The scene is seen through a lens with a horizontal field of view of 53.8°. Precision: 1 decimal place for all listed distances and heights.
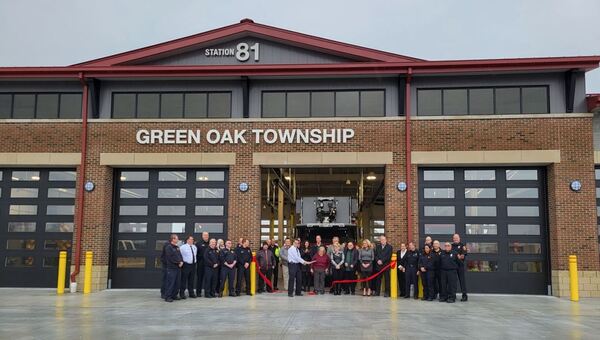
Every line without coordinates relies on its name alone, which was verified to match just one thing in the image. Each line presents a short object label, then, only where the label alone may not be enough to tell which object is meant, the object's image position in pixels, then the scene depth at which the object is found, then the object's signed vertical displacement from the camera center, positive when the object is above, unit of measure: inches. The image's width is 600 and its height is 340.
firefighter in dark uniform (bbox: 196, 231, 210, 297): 662.5 -37.9
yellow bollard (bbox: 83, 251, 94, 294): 692.1 -54.6
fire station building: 705.0 +99.9
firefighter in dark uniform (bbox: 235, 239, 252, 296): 674.2 -40.2
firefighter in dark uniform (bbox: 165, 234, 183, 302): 615.2 -41.0
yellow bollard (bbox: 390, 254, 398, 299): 664.4 -54.6
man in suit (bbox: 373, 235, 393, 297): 673.6 -32.9
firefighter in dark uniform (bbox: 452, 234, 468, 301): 631.8 -29.2
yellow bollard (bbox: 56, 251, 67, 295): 683.4 -53.8
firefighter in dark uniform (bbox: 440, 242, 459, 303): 623.8 -42.9
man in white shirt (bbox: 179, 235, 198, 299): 640.4 -41.3
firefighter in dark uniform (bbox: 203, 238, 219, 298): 653.9 -45.1
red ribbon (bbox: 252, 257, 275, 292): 704.2 -57.4
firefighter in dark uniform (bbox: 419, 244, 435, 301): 635.5 -41.4
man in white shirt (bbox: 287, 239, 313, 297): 676.1 -44.2
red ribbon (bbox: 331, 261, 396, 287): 666.8 -48.3
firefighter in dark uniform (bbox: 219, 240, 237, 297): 662.5 -39.7
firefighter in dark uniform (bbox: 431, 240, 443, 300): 635.5 -37.7
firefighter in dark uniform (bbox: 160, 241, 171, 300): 623.0 -48.6
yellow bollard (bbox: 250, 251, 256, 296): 683.3 -54.7
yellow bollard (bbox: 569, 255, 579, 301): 642.8 -48.5
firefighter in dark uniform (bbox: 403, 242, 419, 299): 650.8 -39.1
